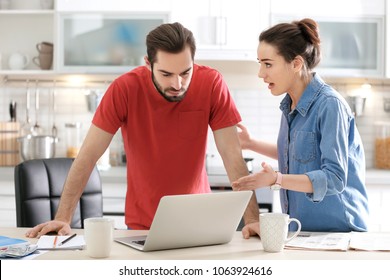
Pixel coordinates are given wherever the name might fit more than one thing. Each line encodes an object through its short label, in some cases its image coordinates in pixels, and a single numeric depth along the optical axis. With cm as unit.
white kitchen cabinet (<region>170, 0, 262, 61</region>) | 845
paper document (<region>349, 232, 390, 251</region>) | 380
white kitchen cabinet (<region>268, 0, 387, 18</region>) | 846
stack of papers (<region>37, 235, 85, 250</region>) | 380
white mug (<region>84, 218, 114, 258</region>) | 354
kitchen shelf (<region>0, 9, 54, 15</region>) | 873
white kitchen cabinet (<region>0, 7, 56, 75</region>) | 912
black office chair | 528
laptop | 354
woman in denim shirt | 419
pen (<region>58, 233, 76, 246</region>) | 390
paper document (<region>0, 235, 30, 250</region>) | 375
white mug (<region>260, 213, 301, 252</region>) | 371
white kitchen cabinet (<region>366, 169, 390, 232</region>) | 800
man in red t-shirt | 471
